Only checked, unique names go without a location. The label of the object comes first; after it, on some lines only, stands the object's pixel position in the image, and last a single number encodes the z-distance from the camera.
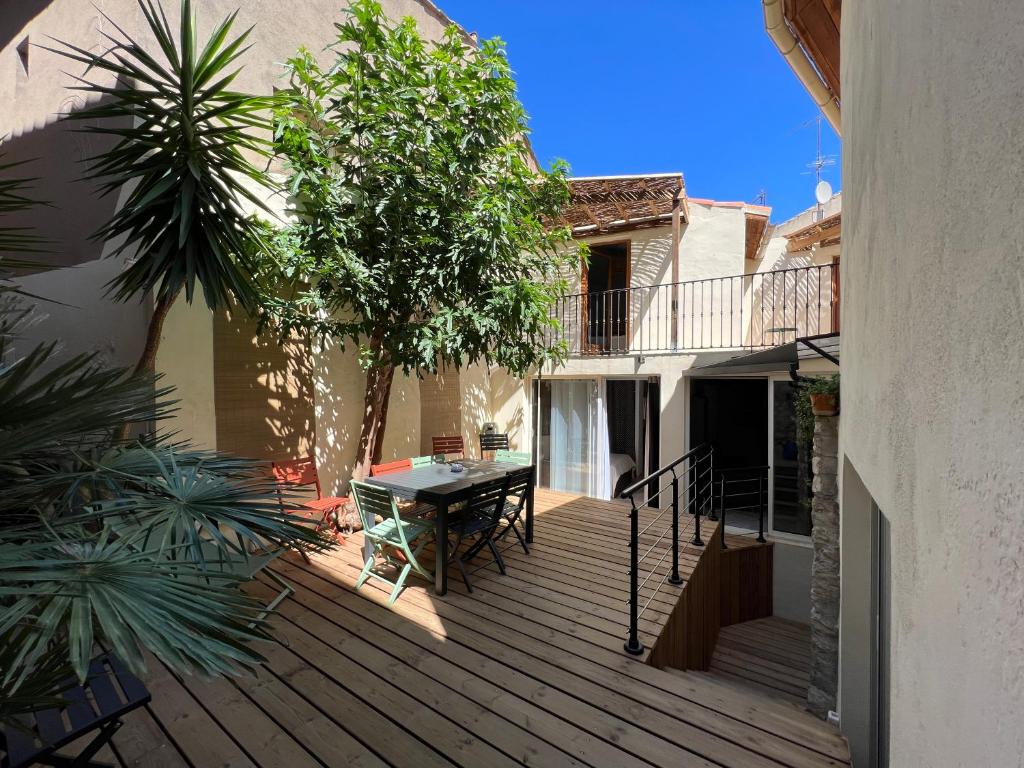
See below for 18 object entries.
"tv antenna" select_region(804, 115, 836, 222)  9.36
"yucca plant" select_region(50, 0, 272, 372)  3.36
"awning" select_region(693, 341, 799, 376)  4.78
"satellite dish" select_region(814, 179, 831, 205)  9.30
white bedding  7.90
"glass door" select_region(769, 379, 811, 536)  6.11
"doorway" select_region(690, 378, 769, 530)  7.22
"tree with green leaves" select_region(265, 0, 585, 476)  4.68
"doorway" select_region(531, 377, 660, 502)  7.78
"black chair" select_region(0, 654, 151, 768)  1.70
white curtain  7.98
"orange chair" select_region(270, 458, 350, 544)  4.96
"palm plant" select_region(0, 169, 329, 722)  1.18
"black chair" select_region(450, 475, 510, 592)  4.29
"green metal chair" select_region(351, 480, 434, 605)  3.93
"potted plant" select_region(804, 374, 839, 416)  3.30
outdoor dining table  4.01
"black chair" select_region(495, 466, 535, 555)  4.84
